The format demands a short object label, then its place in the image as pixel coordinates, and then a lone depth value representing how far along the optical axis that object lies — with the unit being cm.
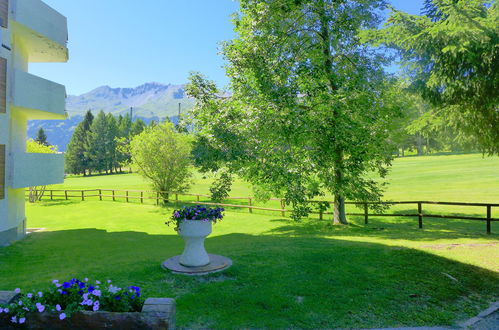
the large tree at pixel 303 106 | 1302
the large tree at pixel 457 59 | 855
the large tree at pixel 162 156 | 2555
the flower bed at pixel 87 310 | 383
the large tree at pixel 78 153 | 7875
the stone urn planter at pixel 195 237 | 759
